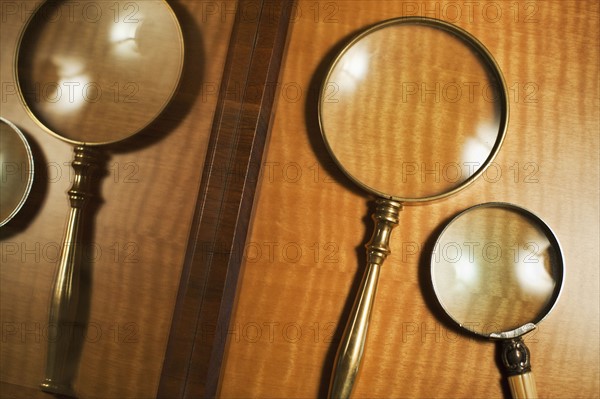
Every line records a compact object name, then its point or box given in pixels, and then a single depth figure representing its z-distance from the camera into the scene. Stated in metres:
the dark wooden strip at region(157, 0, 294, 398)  0.43
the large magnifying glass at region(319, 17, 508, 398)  0.53
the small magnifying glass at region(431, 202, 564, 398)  0.52
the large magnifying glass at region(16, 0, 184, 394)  0.43
